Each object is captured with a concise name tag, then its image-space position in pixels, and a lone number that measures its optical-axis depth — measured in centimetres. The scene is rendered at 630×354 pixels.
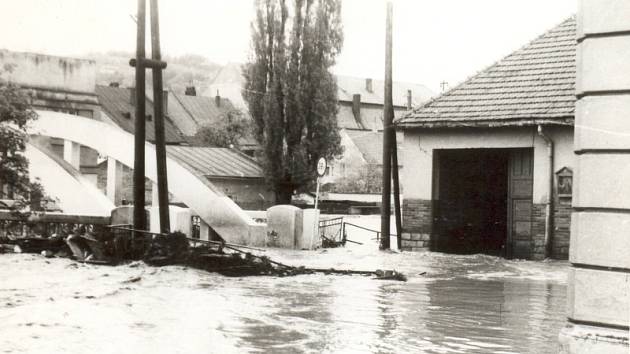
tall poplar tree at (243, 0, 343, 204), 4725
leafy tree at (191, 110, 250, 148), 6088
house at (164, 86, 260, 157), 6819
